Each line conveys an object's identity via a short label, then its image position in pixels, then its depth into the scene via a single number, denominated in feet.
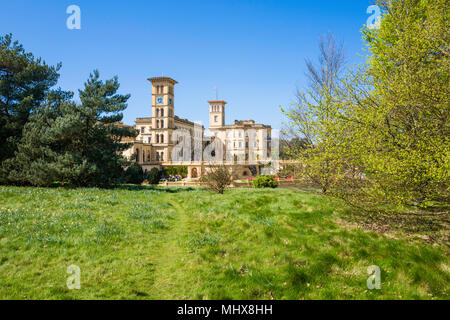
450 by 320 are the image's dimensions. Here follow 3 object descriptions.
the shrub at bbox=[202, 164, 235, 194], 65.67
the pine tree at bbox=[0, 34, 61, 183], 70.59
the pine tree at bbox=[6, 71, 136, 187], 63.98
